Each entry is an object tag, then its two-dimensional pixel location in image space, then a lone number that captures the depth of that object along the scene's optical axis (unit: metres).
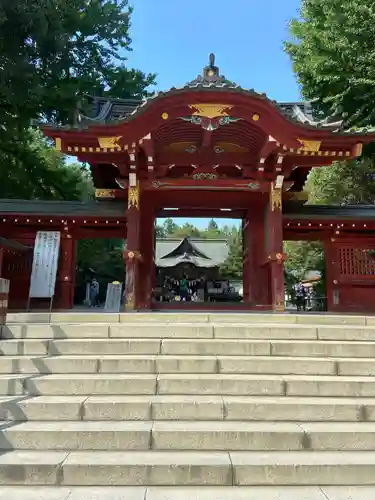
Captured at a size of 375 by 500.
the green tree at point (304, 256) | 22.08
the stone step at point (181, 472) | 3.56
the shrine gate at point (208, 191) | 9.02
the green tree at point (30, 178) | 16.36
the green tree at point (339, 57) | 13.96
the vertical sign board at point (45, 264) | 9.73
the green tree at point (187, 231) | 63.71
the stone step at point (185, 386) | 4.83
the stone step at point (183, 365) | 5.21
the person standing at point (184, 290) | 19.11
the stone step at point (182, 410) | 4.42
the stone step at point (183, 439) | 3.99
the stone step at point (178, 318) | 6.82
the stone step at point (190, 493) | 3.33
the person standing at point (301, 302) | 18.15
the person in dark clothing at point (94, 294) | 22.89
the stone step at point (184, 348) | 5.62
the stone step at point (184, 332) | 6.08
